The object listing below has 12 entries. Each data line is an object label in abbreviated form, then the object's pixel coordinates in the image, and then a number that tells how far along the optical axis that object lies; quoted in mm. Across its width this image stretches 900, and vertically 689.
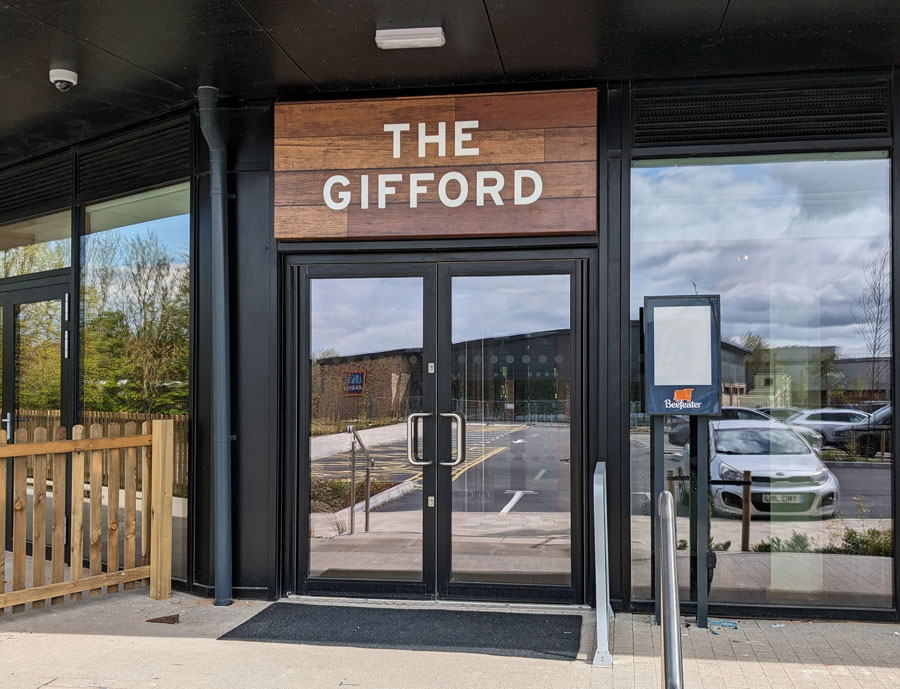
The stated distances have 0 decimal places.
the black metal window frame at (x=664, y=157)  4934
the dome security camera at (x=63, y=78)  5031
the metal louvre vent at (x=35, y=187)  6680
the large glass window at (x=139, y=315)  5797
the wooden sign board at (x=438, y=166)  5176
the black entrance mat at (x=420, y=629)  4465
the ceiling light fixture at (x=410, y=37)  4512
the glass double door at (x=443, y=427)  5258
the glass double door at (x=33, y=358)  6766
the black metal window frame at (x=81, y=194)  5656
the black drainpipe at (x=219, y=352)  5293
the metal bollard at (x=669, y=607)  2457
